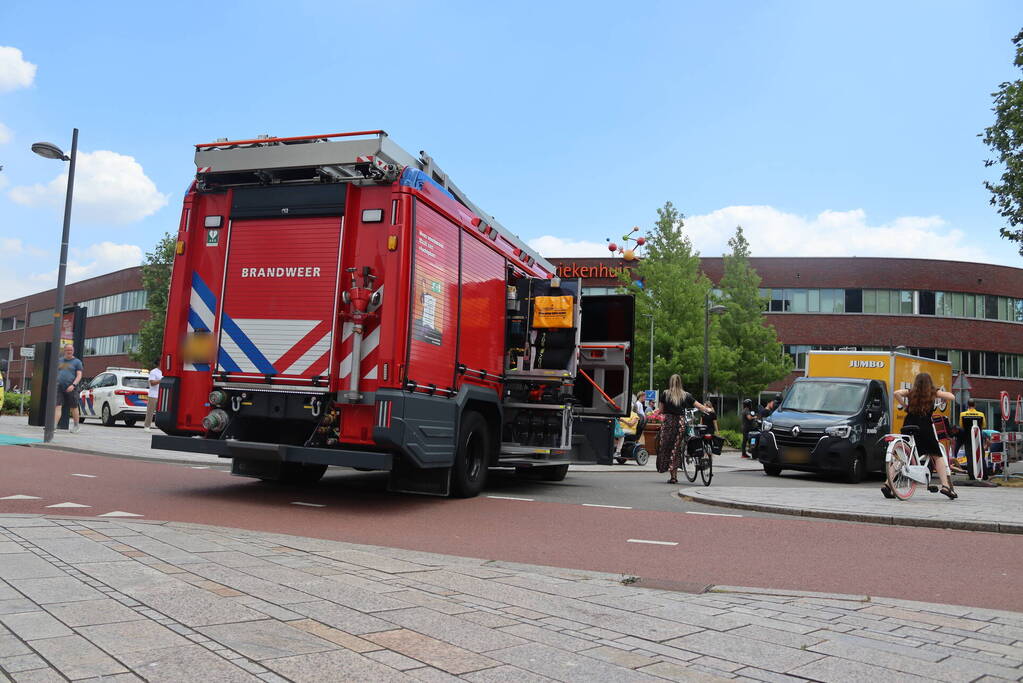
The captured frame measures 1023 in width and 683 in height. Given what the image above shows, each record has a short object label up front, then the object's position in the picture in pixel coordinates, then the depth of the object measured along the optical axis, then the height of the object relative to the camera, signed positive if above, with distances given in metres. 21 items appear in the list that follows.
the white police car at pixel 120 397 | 26.02 -0.08
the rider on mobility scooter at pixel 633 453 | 19.00 -0.73
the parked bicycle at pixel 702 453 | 13.73 -0.47
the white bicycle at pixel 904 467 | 11.14 -0.42
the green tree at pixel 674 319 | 36.72 +4.45
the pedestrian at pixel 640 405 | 21.79 +0.39
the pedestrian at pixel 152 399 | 21.46 -0.09
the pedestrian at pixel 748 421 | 24.23 +0.14
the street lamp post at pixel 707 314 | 29.09 +3.91
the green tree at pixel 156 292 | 47.00 +5.74
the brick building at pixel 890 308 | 52.31 +7.67
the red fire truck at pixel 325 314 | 8.54 +0.94
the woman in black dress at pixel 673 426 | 13.81 -0.06
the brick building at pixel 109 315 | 66.44 +6.36
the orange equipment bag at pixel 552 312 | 11.68 +1.42
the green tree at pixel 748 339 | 39.81 +4.10
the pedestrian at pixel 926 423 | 11.51 +0.16
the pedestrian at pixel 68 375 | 18.53 +0.35
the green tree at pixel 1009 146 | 20.53 +7.21
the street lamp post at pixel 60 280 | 16.20 +2.15
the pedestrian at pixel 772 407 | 18.48 +0.46
